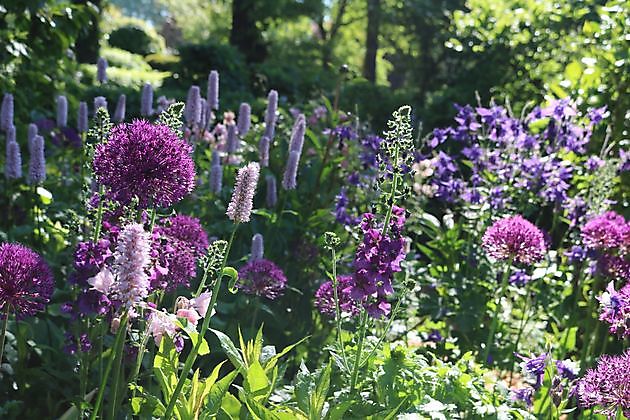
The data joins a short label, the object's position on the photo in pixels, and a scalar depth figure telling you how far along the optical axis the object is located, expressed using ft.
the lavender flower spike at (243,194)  6.04
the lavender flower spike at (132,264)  5.41
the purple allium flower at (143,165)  6.19
